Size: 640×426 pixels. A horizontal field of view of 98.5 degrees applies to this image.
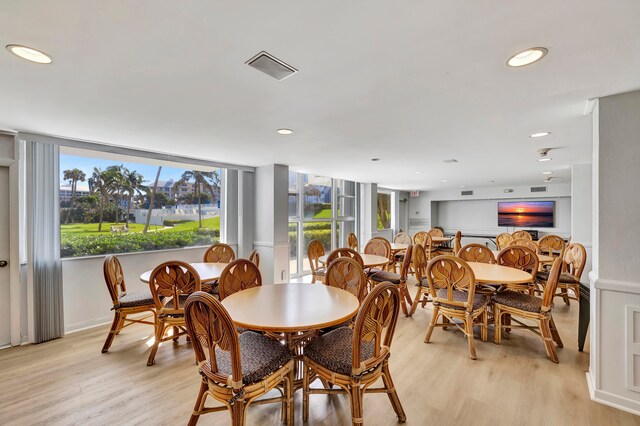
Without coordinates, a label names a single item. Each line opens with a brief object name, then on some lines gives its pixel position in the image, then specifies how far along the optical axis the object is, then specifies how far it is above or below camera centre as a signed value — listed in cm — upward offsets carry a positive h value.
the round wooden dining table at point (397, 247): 505 -70
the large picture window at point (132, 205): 348 +9
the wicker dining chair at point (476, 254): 398 -64
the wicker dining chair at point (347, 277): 246 -62
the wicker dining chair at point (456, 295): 272 -91
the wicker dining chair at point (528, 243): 460 -57
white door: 287 -52
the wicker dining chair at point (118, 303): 275 -94
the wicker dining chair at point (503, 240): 585 -64
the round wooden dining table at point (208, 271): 287 -70
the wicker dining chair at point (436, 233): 784 -65
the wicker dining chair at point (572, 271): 366 -84
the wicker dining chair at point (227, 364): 142 -89
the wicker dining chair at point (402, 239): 623 -65
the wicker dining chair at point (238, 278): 241 -62
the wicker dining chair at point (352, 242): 520 -59
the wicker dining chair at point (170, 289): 246 -71
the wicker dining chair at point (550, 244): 526 -64
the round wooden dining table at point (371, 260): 370 -72
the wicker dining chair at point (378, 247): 474 -65
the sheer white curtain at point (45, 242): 299 -34
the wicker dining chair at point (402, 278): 378 -95
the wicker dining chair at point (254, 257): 346 -58
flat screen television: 835 -12
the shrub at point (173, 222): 431 -17
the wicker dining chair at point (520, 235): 574 -54
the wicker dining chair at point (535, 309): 260 -99
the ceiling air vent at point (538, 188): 814 +64
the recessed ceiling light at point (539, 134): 298 +83
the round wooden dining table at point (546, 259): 428 -77
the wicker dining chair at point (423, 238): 603 -64
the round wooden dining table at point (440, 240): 694 -75
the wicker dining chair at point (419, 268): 346 -75
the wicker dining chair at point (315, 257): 426 -73
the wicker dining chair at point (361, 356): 156 -90
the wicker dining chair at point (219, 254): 404 -64
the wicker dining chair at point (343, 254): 357 -57
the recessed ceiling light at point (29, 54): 139 +83
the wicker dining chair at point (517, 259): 363 -66
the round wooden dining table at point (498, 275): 275 -70
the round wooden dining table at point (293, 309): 164 -68
